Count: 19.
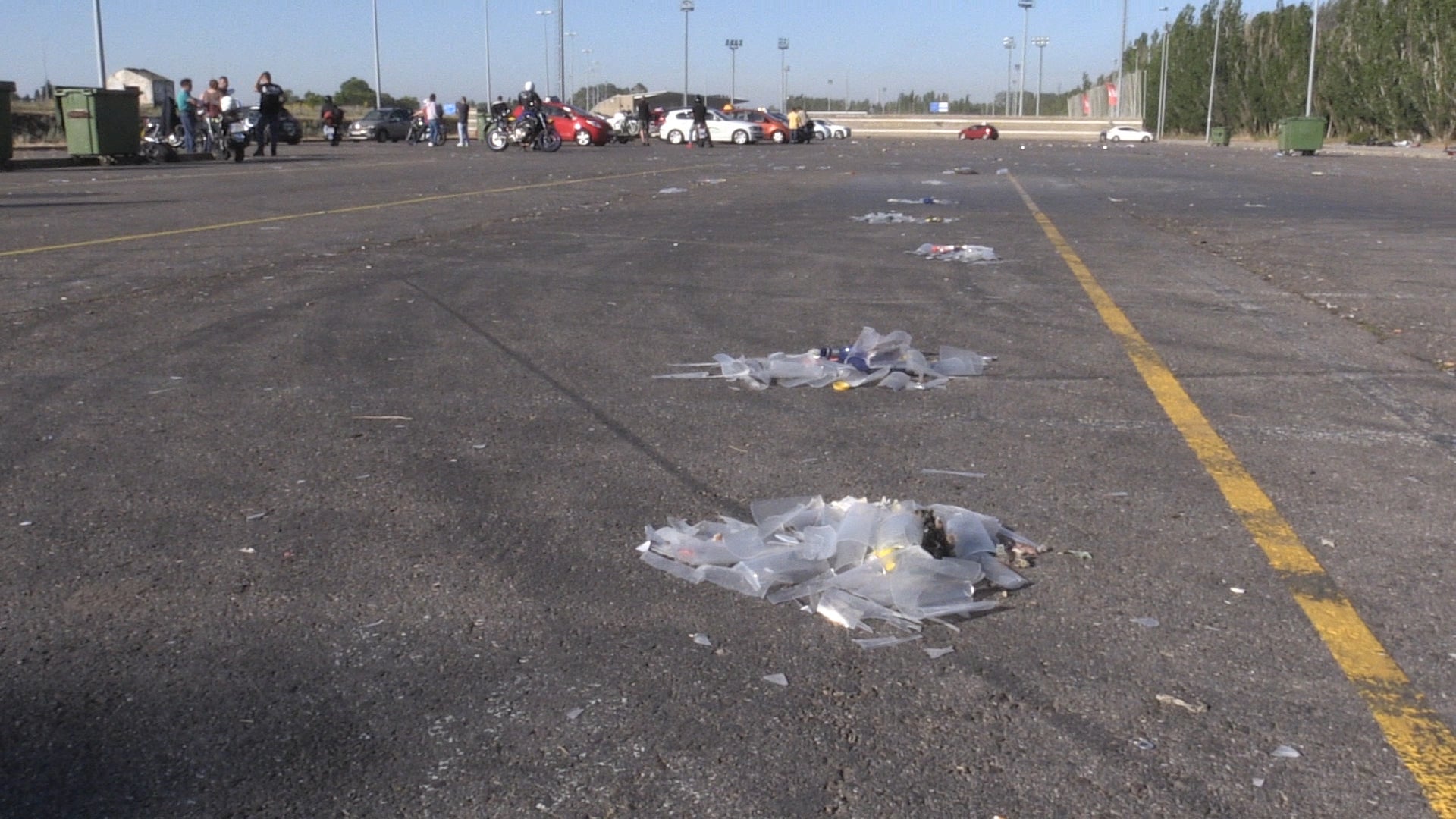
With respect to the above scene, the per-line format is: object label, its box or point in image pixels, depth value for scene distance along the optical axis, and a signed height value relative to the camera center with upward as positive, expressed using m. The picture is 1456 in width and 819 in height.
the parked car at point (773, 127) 58.77 +0.91
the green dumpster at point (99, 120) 26.67 +0.68
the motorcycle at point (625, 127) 54.00 +0.91
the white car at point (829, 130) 70.81 +0.96
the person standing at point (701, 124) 49.69 +0.91
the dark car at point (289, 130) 41.53 +0.71
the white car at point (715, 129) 55.31 +0.81
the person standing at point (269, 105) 30.39 +1.10
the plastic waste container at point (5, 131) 24.93 +0.44
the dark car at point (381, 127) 52.62 +0.98
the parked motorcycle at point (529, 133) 37.88 +0.48
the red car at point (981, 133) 78.19 +0.81
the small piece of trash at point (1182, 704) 3.06 -1.25
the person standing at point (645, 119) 51.34 +1.15
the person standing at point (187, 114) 29.06 +0.87
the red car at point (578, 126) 46.28 +0.85
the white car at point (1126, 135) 80.75 +0.62
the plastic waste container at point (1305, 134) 44.47 +0.31
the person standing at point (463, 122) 45.31 +1.00
